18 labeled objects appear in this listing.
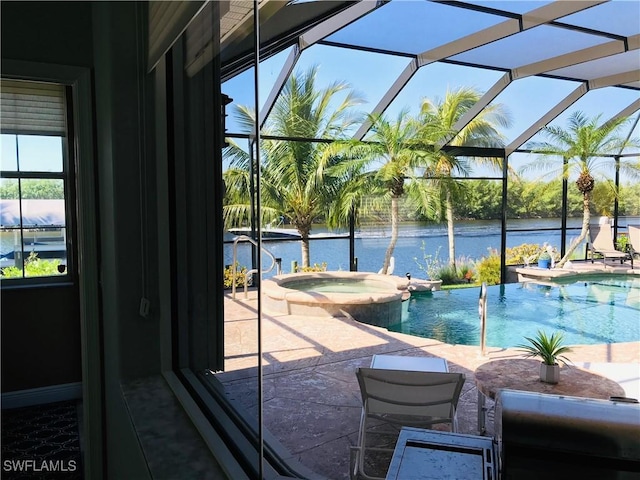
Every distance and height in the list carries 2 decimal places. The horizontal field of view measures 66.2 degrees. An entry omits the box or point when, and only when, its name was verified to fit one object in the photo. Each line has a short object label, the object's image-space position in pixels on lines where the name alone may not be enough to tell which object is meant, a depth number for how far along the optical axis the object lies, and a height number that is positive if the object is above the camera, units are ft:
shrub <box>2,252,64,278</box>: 12.57 -1.23
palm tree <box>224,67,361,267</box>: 32.32 +4.70
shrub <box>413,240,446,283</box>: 38.04 -3.57
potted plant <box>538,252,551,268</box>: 38.91 -3.30
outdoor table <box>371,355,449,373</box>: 11.48 -3.48
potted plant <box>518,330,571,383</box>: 10.87 -3.16
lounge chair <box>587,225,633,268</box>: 41.32 -1.93
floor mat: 9.05 -4.58
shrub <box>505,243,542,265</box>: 39.17 -2.74
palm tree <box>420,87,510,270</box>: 35.45 +6.49
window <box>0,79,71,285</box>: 12.23 +0.97
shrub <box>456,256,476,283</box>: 38.34 -3.85
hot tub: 22.56 -3.93
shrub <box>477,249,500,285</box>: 38.47 -3.89
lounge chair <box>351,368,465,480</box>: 10.11 -3.79
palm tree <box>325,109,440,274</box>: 33.58 +4.34
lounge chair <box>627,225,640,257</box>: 40.61 -1.73
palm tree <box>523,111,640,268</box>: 38.24 +5.53
